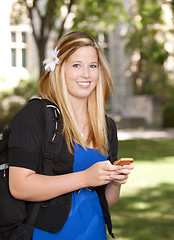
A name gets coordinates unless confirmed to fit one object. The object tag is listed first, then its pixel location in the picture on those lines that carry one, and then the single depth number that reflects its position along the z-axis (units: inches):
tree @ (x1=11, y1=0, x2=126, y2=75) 505.4
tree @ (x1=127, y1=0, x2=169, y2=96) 819.4
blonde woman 74.8
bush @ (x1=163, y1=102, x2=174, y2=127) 776.3
